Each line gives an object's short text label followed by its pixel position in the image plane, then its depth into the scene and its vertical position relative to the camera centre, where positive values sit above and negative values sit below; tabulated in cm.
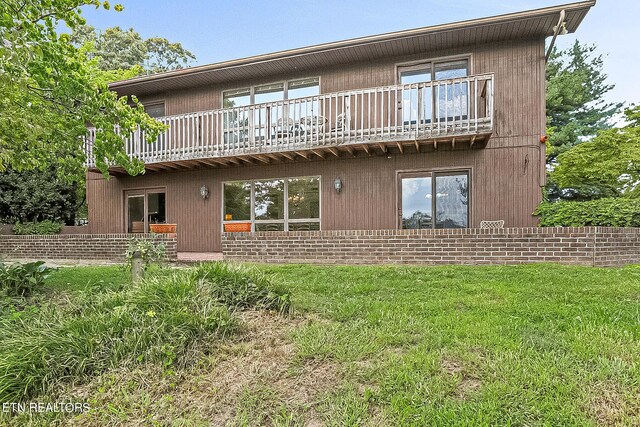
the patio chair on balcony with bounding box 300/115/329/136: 860 +225
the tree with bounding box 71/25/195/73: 2514 +1260
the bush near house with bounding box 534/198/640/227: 670 +3
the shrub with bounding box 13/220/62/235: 1104 -28
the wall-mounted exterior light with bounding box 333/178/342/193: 919 +82
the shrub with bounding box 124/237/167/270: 420 -41
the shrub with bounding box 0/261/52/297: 455 -78
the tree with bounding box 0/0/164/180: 384 +159
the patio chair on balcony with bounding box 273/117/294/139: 896 +224
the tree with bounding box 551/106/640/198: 1051 +158
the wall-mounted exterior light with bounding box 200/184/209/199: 1040 +74
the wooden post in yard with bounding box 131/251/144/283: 407 -55
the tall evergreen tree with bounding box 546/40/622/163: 1895 +638
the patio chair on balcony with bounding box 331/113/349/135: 838 +222
